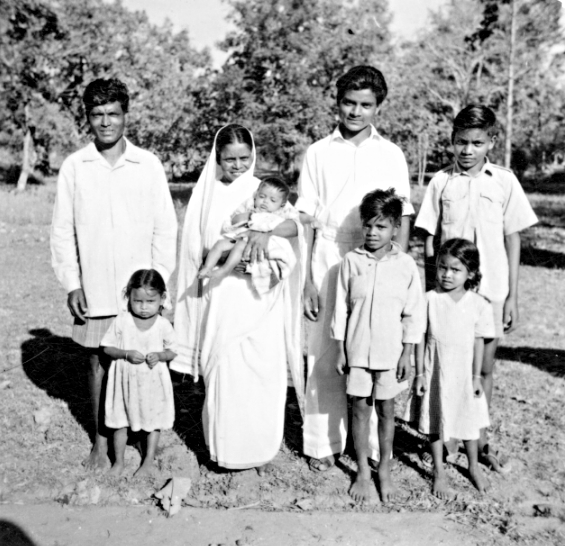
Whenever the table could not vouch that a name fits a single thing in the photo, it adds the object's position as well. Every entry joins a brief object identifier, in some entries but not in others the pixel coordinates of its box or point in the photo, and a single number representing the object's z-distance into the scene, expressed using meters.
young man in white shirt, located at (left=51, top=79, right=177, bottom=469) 3.65
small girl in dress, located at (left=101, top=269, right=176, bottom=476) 3.61
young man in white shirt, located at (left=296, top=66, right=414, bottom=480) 3.61
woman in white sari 3.66
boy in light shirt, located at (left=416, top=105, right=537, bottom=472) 3.57
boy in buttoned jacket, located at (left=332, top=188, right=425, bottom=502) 3.39
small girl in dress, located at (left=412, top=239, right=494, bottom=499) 3.54
